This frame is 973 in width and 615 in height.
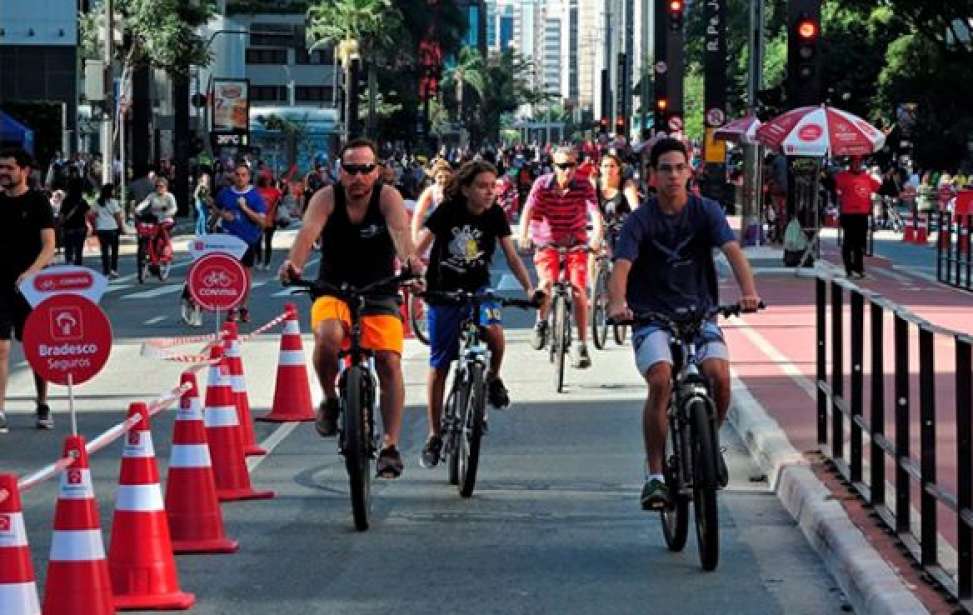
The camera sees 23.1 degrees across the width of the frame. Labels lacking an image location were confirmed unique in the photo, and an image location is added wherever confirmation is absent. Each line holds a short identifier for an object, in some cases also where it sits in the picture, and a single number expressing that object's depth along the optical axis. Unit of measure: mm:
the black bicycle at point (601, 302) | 21625
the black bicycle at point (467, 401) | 12016
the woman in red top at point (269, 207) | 37291
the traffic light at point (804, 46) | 33562
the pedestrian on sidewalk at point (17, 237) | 14977
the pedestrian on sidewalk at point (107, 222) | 35125
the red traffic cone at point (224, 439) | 11875
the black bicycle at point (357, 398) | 10828
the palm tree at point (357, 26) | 122938
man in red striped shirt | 19016
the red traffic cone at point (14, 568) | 7109
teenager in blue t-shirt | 10336
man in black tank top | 11492
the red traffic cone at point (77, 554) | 7777
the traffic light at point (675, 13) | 50906
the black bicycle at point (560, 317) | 18016
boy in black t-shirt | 12680
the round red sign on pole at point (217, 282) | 18438
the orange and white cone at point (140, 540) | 8781
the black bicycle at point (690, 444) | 9688
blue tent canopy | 55812
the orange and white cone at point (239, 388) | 13727
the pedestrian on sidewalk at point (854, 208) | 32406
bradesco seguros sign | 10992
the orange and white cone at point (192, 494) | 10180
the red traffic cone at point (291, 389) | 15828
